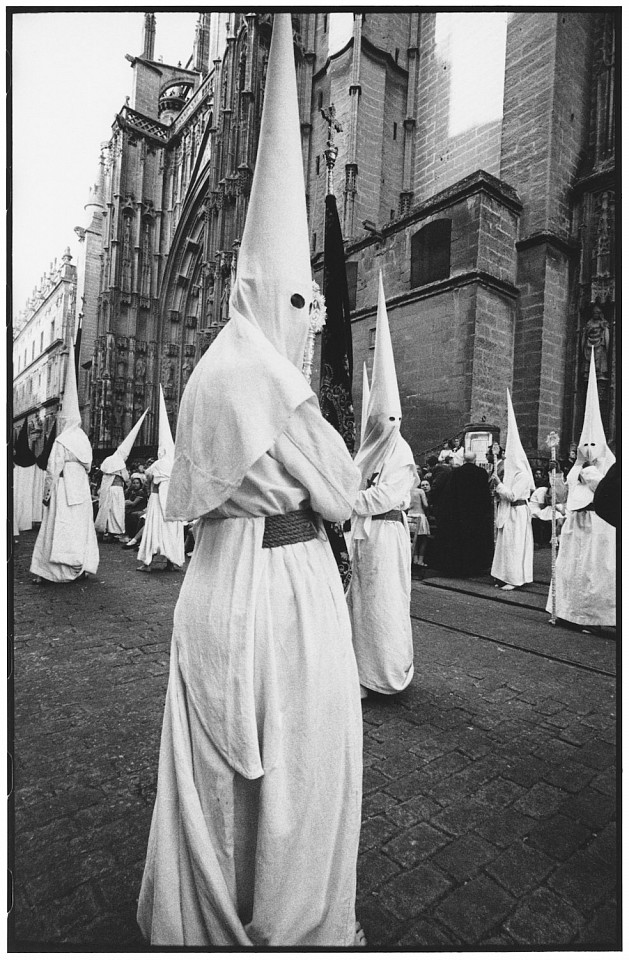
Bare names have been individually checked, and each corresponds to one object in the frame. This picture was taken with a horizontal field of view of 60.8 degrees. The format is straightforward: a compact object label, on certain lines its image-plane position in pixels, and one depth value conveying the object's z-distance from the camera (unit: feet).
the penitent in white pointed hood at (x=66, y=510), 23.27
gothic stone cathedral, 39.45
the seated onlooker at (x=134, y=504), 41.52
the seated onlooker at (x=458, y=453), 32.80
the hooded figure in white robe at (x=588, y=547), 18.35
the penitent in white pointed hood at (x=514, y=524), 25.50
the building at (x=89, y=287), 92.07
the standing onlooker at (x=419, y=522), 29.32
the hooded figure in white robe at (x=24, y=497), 37.95
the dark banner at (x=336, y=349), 8.27
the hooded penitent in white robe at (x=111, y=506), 39.45
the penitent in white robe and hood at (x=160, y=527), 27.91
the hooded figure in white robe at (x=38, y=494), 43.35
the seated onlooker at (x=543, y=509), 27.99
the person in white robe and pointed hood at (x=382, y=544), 11.87
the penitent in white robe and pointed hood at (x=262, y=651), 4.72
